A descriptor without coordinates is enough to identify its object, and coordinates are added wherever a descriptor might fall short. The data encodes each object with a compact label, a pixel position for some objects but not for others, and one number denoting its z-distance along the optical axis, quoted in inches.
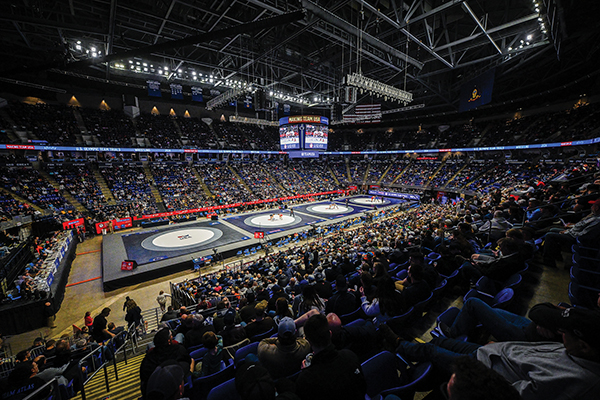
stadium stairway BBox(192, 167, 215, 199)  1237.9
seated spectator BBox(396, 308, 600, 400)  54.2
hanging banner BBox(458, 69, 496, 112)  735.7
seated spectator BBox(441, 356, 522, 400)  43.4
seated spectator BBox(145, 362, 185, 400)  88.4
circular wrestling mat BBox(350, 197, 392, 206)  1332.3
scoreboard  982.4
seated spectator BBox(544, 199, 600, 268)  157.8
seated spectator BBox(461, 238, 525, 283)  147.4
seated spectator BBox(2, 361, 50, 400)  130.4
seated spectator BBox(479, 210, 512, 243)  256.8
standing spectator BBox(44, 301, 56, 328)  381.8
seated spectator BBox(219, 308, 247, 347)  163.0
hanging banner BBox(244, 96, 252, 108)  1130.9
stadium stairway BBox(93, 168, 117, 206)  999.6
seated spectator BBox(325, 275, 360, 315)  156.0
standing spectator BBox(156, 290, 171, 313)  389.7
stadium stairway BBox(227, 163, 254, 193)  1399.1
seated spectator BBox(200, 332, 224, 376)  131.7
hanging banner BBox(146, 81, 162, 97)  1016.2
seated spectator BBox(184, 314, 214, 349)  177.9
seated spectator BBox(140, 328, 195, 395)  121.4
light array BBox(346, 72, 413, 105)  486.0
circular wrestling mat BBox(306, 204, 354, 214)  1120.3
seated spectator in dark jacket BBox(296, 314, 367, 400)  73.1
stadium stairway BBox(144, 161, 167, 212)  1072.6
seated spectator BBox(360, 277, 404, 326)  128.6
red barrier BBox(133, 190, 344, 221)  999.2
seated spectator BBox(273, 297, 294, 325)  160.7
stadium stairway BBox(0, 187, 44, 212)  801.4
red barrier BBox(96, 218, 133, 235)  842.8
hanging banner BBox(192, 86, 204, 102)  1089.4
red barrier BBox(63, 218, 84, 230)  763.1
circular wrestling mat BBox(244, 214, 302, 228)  902.6
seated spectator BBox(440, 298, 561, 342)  75.8
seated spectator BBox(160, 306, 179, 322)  257.8
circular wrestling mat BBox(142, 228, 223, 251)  701.8
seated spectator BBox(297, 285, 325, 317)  158.1
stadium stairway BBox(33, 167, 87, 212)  914.1
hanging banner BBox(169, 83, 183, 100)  999.7
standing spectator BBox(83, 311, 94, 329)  316.6
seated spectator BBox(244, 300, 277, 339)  164.2
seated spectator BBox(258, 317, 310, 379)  99.1
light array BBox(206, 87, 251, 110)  686.5
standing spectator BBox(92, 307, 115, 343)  263.7
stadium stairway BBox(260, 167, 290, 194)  1516.6
